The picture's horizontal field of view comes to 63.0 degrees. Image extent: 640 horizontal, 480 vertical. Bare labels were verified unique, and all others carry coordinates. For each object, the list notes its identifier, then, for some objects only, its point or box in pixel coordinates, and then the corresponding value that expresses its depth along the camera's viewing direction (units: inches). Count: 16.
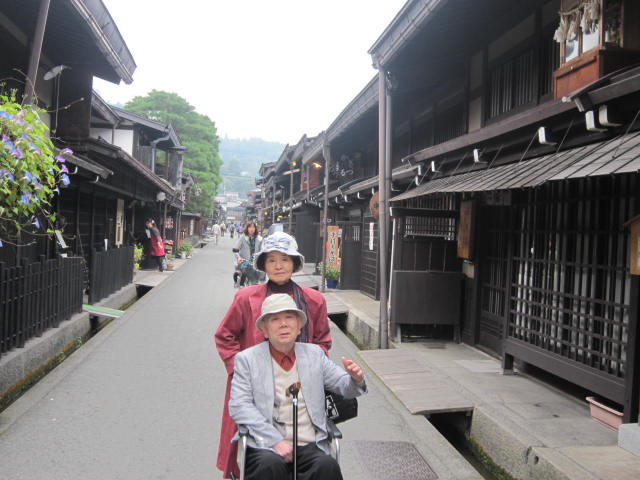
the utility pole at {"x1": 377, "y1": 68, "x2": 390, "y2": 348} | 369.7
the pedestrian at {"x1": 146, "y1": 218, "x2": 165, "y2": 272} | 860.6
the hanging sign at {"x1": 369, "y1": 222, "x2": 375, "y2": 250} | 631.2
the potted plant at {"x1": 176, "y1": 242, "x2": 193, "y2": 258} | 1251.8
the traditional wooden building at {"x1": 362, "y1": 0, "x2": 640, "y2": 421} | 205.3
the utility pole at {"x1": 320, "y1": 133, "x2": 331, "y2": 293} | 697.8
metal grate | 180.4
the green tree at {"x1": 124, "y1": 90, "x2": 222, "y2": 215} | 1770.4
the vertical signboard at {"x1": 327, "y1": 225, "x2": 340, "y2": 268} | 780.0
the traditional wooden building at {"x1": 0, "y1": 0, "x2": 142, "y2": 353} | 283.6
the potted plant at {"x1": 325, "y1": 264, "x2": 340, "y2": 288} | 722.8
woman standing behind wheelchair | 131.7
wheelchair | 114.7
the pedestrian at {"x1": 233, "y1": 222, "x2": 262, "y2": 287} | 521.3
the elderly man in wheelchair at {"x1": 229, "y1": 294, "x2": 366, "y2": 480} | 115.6
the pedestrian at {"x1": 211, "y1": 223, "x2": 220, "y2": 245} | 2124.8
